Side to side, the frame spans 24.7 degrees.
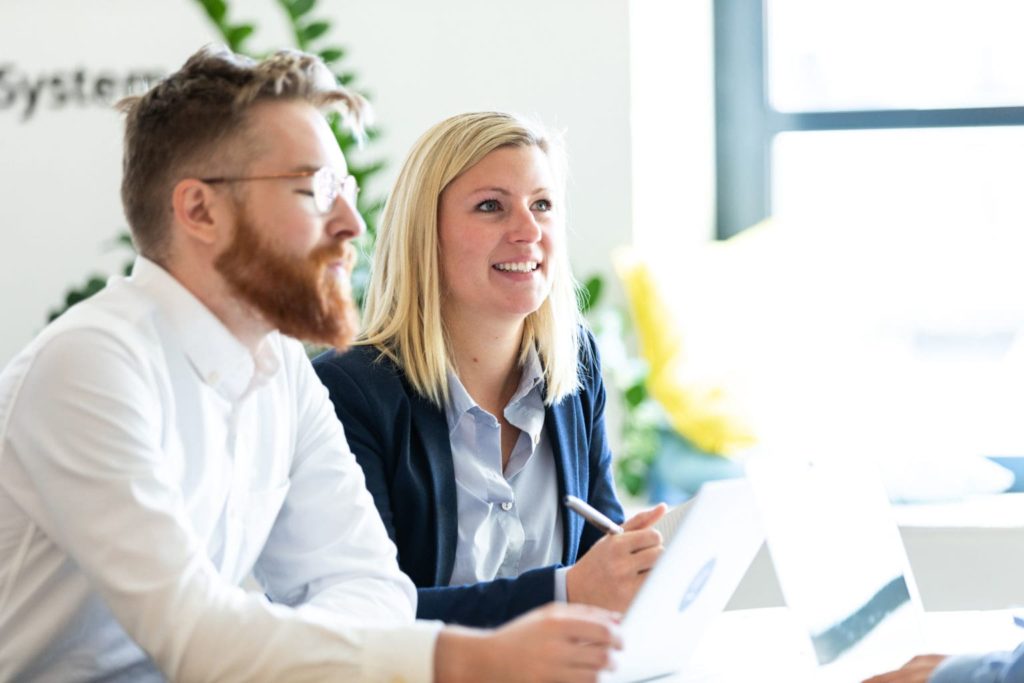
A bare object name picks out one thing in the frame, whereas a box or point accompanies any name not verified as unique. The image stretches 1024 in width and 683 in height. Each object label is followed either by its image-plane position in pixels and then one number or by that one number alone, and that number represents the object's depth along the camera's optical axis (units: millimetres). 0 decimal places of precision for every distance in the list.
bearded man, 2132
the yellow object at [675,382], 3596
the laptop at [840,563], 2392
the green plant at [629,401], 3600
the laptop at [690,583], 2213
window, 3845
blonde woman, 2691
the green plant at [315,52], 3408
